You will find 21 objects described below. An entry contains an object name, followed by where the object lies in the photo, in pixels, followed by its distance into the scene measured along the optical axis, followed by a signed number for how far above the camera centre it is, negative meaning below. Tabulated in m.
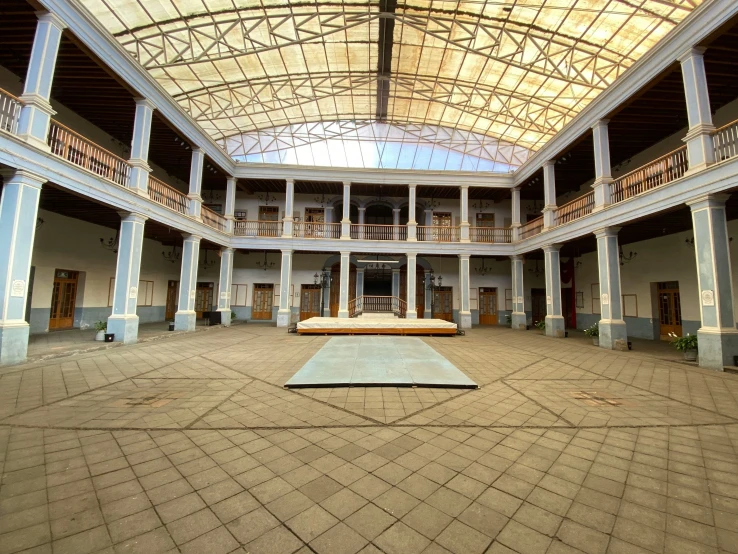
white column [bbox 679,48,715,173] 7.33 +4.55
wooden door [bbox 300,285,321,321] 18.55 -0.21
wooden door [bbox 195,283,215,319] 18.61 -0.13
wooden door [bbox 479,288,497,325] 18.64 -0.31
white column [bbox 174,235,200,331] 12.66 +0.34
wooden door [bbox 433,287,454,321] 18.76 -0.29
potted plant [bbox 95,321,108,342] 9.40 -1.11
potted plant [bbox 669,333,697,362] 7.90 -1.07
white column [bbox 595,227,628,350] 10.18 +0.36
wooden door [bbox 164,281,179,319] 17.22 -0.27
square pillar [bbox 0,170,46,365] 6.33 +0.75
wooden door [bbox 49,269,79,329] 11.76 -0.22
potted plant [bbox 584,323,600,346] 11.12 -1.10
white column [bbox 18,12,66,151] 6.61 +4.45
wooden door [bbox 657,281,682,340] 12.09 -0.21
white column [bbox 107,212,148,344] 9.41 +0.37
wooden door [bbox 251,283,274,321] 18.62 -0.26
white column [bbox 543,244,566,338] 13.25 +0.32
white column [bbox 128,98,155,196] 9.79 +4.61
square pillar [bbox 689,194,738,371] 7.06 +0.42
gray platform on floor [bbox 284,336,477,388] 5.29 -1.39
